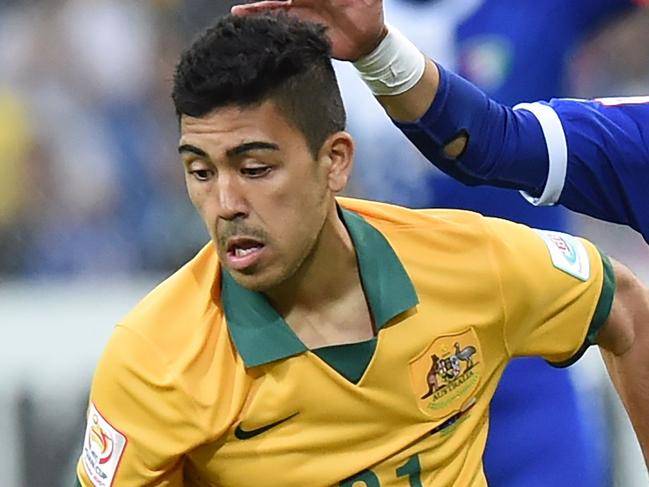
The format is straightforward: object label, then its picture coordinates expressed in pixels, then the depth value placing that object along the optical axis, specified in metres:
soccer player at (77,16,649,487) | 8.31
